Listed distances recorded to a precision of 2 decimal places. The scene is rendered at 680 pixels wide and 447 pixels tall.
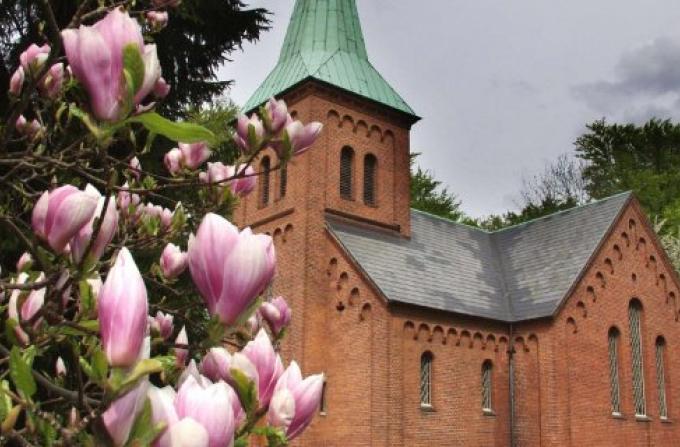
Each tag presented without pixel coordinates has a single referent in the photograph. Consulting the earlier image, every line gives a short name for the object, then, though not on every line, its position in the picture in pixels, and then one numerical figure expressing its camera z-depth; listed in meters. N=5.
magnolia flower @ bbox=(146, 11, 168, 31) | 2.91
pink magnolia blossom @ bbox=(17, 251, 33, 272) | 1.90
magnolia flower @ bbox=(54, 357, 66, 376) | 1.99
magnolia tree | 0.85
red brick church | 17.09
